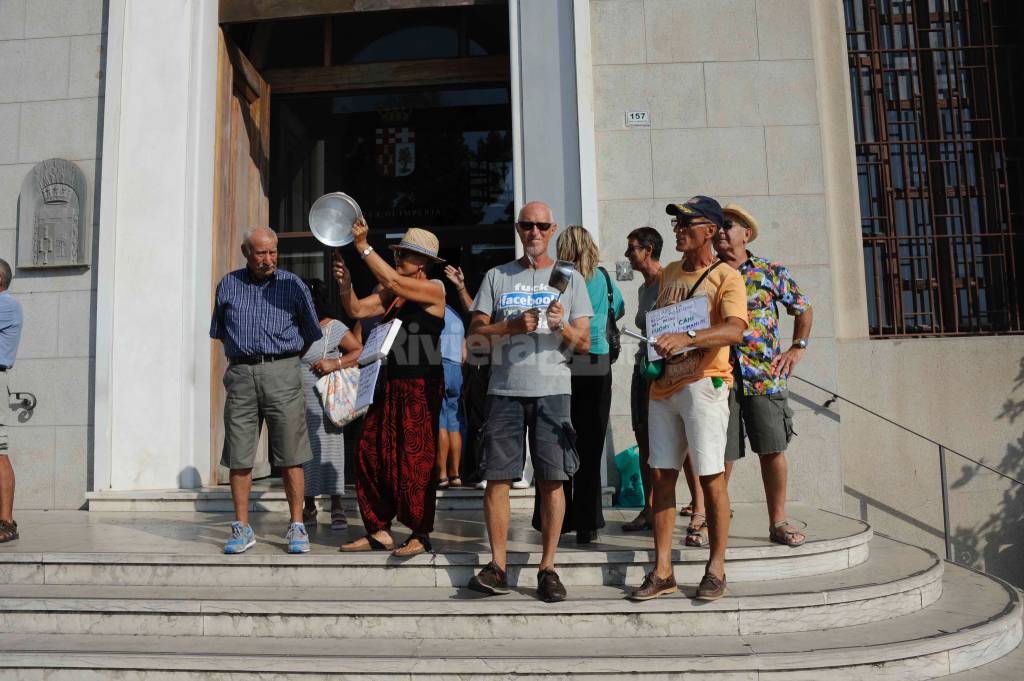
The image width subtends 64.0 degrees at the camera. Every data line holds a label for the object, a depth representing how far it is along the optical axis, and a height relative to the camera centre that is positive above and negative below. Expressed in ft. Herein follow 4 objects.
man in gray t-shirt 13.39 +0.51
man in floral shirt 15.64 +0.79
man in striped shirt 15.62 +1.05
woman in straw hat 14.97 +0.25
